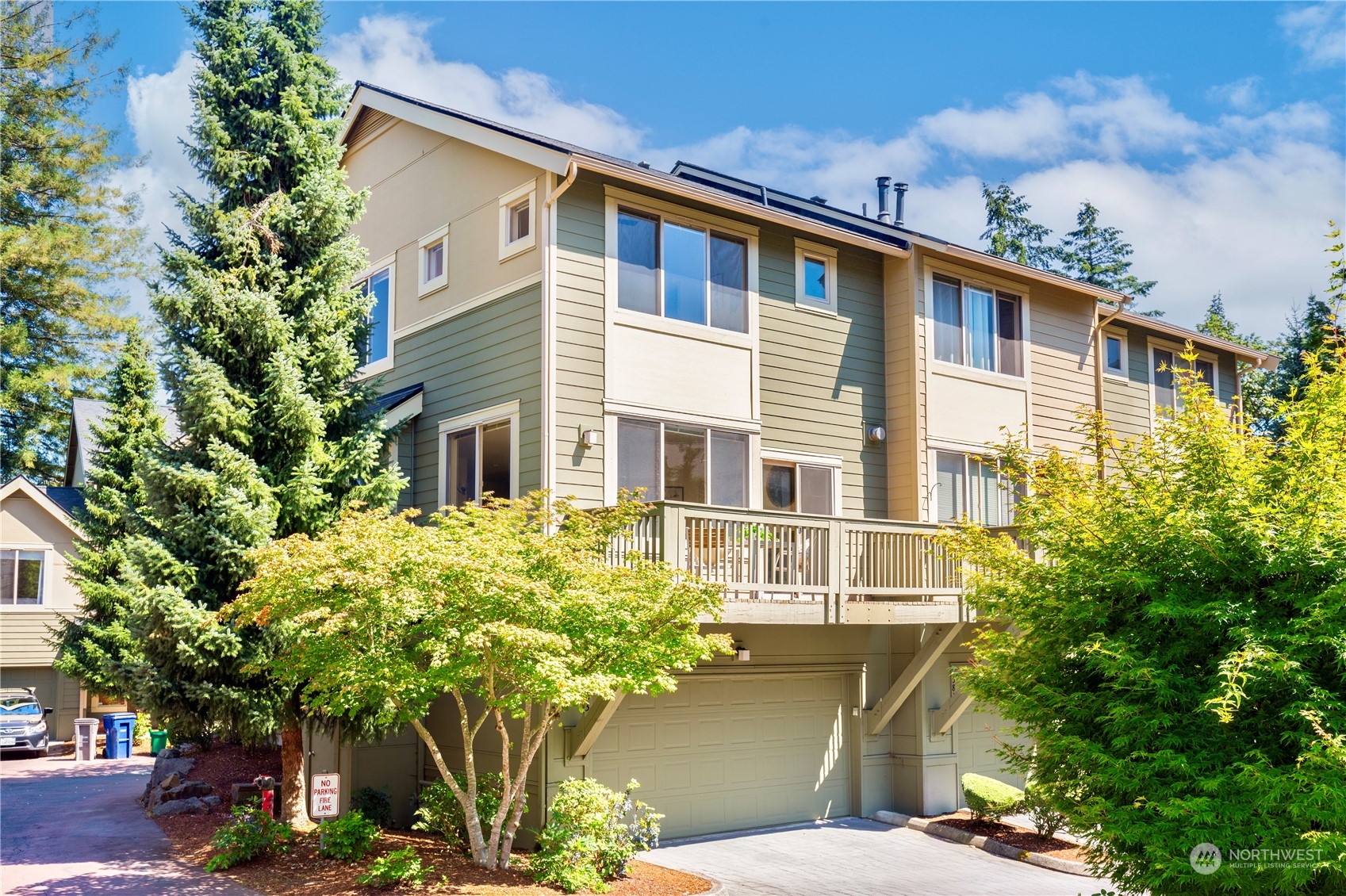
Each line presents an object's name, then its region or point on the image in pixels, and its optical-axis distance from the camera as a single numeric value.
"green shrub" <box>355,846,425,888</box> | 10.48
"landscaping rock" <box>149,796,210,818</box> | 14.87
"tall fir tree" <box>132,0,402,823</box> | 12.02
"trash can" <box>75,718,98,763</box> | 23.81
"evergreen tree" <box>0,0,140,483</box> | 31.95
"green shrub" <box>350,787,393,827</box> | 13.70
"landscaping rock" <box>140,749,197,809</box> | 15.84
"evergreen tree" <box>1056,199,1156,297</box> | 40.19
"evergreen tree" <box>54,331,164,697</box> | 20.20
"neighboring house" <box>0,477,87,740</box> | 25.70
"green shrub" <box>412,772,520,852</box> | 11.95
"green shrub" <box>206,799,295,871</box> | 11.55
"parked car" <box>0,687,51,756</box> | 23.69
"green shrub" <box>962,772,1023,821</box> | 14.44
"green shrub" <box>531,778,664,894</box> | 10.79
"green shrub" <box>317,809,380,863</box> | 11.44
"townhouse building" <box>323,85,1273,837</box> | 13.50
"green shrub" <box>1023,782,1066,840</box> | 13.59
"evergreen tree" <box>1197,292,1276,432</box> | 30.90
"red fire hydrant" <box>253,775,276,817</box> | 12.27
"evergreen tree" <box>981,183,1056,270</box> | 39.75
